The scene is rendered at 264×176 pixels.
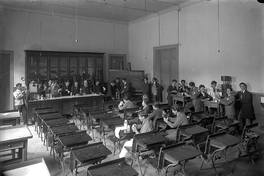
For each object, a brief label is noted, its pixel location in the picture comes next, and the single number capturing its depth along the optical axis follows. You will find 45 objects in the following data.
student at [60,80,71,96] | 10.72
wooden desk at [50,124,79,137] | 4.64
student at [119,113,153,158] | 4.67
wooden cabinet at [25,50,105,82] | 11.02
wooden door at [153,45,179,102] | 11.45
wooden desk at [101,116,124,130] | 5.51
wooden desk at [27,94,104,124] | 8.38
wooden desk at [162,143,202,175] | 3.43
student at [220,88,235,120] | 7.33
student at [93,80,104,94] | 11.65
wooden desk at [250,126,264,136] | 4.64
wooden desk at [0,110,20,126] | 5.63
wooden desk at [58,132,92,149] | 4.10
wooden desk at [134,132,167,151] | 4.08
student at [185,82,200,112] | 8.09
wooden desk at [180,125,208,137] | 4.64
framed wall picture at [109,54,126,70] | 13.78
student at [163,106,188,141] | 5.45
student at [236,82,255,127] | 7.69
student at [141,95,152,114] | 6.21
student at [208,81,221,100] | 8.40
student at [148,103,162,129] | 5.59
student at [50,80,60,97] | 9.84
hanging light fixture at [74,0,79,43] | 12.53
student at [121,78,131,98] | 11.66
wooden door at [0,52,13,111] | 10.75
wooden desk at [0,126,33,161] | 3.95
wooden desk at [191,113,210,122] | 6.24
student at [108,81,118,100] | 12.22
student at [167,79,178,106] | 10.12
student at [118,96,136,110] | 7.77
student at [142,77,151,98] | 11.75
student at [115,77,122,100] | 11.99
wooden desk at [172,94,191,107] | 9.08
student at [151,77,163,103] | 11.19
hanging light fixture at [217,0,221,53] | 9.24
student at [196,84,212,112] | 8.12
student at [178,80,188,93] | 9.89
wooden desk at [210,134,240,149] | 4.02
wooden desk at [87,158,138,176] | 2.94
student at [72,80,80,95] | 11.04
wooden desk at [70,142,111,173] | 3.41
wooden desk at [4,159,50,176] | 2.77
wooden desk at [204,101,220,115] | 7.89
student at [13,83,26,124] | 8.42
